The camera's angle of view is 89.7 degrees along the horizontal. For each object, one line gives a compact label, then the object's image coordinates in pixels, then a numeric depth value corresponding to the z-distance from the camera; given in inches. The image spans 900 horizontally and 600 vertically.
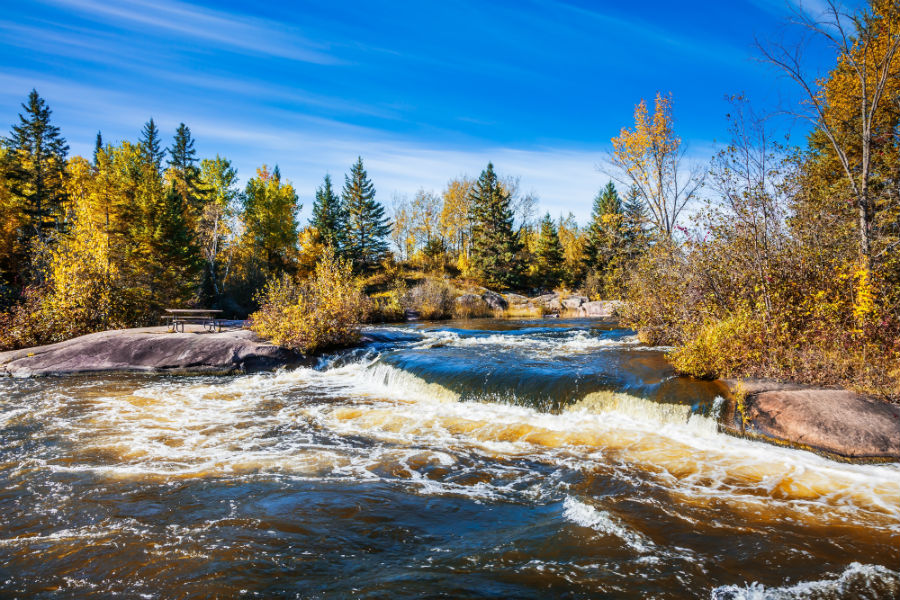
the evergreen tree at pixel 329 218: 1878.7
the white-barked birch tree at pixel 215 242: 1412.4
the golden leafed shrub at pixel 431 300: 1326.3
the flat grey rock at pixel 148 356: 526.6
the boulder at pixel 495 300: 1520.7
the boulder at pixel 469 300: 1433.3
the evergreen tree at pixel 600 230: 1828.2
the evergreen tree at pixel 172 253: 1168.2
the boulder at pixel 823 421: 247.0
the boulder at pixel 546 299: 1621.9
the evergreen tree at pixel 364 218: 2022.6
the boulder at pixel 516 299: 1659.4
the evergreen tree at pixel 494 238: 1891.0
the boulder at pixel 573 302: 1515.3
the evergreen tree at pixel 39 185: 1275.8
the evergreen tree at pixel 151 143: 2200.5
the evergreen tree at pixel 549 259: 1987.0
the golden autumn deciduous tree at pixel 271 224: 1819.6
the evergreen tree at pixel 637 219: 677.3
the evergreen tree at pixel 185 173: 1815.6
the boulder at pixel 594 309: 1301.7
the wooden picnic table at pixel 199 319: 624.1
